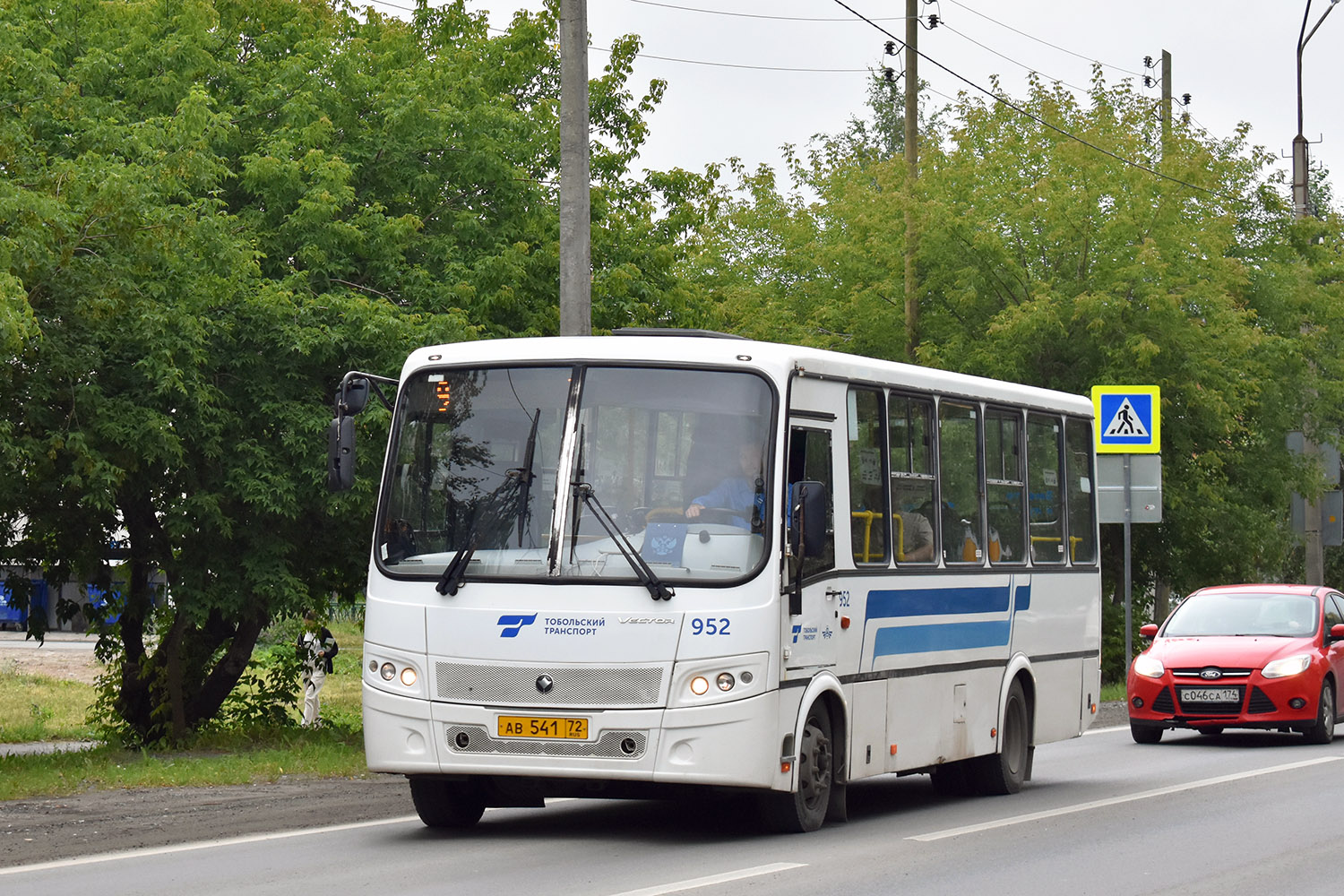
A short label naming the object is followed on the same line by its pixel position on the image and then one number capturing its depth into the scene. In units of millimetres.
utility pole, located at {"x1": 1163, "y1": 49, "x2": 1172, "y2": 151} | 47531
